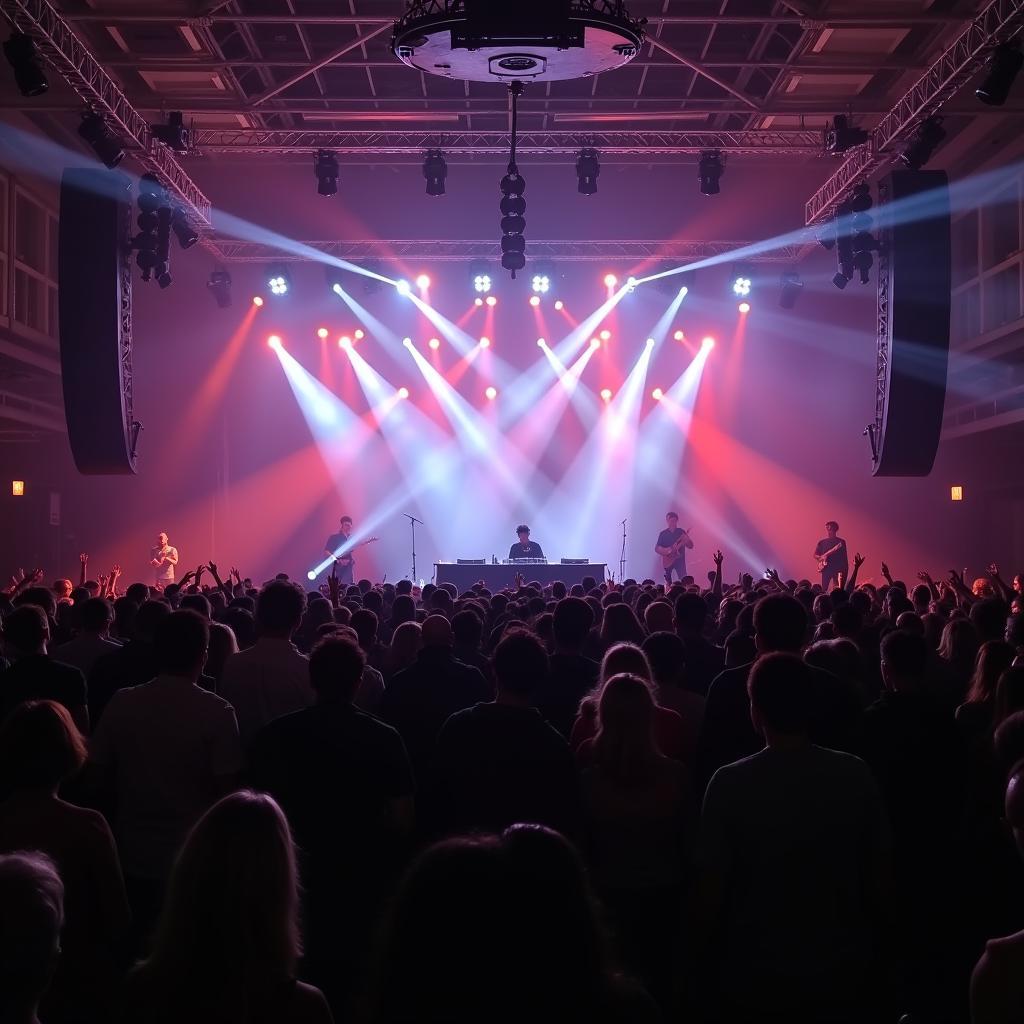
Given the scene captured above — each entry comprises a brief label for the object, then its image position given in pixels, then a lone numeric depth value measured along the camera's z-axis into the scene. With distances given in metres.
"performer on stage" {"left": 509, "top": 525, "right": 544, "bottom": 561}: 19.28
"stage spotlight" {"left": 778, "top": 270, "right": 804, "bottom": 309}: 21.78
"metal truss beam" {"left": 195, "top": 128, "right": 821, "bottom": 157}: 16.95
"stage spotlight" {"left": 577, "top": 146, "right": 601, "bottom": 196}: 16.73
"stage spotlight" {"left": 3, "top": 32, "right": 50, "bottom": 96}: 11.47
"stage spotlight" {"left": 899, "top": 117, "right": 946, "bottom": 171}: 14.06
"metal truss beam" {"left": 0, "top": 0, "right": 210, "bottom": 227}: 11.49
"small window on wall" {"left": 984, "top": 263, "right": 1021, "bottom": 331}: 17.88
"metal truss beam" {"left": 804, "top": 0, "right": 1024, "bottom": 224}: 11.64
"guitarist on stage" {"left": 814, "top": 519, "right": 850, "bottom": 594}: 18.55
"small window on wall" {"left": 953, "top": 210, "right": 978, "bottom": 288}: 20.05
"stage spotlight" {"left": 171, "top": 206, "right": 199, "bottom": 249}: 17.05
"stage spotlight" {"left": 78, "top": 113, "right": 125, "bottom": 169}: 13.73
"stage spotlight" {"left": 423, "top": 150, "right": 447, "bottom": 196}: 16.97
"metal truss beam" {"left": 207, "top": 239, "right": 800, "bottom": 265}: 21.44
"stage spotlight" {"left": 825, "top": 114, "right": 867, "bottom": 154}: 15.32
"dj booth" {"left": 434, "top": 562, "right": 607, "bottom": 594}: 18.25
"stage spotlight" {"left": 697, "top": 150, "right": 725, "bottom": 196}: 16.70
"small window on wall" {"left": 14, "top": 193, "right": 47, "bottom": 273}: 18.42
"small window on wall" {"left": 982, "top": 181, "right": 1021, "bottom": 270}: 18.30
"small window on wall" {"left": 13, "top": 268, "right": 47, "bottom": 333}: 18.08
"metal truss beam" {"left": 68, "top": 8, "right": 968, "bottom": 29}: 13.37
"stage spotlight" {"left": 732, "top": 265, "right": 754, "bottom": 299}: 21.92
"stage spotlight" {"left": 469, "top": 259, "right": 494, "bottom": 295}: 21.42
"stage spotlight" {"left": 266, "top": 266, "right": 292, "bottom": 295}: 21.64
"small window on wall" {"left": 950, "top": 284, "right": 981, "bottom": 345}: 19.59
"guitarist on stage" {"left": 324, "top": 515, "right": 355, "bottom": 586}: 21.19
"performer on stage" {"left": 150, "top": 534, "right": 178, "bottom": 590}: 18.98
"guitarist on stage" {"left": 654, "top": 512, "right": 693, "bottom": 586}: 20.64
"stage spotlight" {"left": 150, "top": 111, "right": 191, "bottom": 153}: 15.00
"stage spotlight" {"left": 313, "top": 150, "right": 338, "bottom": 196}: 17.06
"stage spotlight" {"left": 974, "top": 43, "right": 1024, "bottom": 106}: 11.66
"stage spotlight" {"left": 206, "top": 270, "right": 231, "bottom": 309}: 21.77
